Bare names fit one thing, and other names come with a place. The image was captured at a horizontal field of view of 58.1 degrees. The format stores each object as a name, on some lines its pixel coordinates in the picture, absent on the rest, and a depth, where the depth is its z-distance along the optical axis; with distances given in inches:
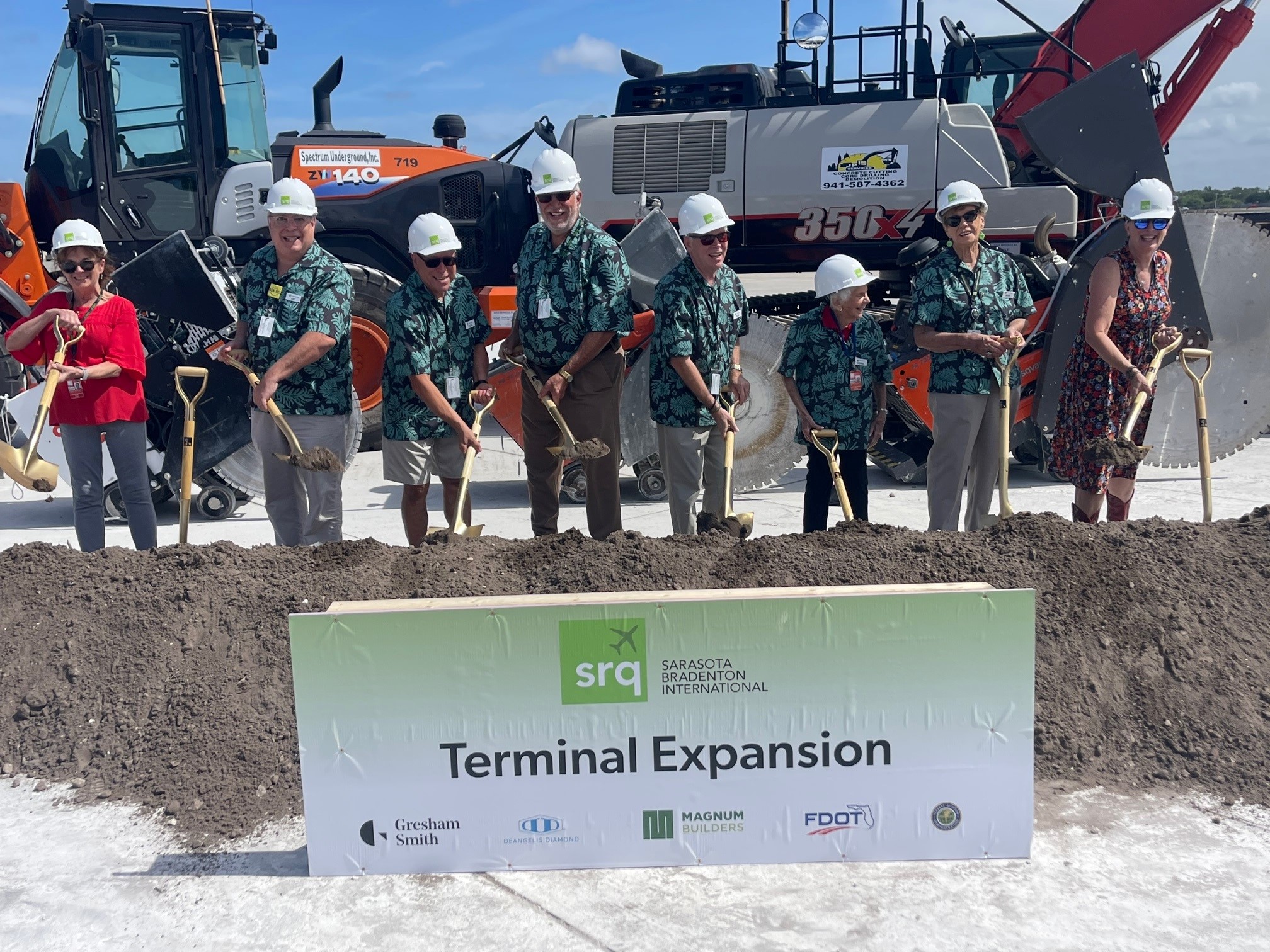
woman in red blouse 193.3
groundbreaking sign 117.3
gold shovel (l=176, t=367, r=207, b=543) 196.1
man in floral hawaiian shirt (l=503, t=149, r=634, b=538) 197.9
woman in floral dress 195.3
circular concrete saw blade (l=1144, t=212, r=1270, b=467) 279.7
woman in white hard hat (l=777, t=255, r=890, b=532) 199.3
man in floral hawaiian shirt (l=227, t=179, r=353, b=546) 189.0
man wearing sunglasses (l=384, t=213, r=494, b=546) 194.5
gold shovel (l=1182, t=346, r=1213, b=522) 199.0
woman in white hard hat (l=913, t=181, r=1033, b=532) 192.5
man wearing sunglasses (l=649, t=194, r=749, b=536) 196.1
